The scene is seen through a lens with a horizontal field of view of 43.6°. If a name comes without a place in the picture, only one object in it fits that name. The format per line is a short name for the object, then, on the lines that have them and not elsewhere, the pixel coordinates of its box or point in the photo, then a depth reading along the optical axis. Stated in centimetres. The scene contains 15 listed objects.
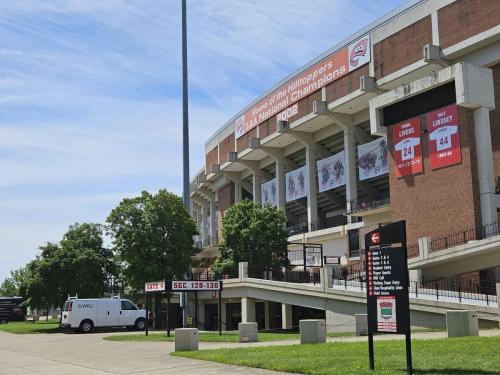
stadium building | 3191
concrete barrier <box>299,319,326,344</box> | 1917
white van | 3756
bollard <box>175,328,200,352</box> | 1927
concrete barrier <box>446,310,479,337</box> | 1788
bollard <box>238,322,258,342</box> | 2250
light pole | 3259
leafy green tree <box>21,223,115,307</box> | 4328
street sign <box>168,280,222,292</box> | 2786
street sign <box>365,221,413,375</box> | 1159
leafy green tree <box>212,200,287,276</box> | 4334
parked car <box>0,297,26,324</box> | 6656
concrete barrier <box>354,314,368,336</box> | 2277
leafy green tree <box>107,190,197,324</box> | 4278
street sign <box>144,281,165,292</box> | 2824
